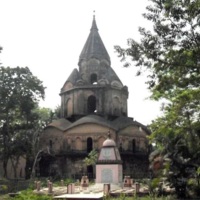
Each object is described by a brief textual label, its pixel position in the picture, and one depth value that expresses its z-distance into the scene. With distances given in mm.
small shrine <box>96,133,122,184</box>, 24472
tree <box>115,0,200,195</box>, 11234
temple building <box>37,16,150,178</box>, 35156
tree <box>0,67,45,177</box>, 33594
